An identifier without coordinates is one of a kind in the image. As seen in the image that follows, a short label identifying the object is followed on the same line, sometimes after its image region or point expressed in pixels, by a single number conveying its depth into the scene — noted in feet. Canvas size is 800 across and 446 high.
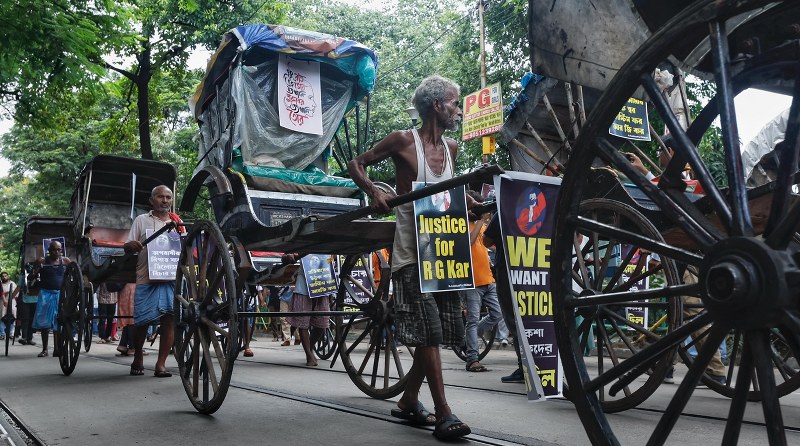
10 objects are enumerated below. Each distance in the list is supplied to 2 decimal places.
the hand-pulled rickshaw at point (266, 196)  17.20
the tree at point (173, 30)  61.82
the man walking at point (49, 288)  38.01
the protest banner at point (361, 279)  23.89
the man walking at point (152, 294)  24.61
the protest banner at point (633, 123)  29.32
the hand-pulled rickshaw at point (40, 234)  51.19
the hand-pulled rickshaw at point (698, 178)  6.31
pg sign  50.47
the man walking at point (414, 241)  14.47
